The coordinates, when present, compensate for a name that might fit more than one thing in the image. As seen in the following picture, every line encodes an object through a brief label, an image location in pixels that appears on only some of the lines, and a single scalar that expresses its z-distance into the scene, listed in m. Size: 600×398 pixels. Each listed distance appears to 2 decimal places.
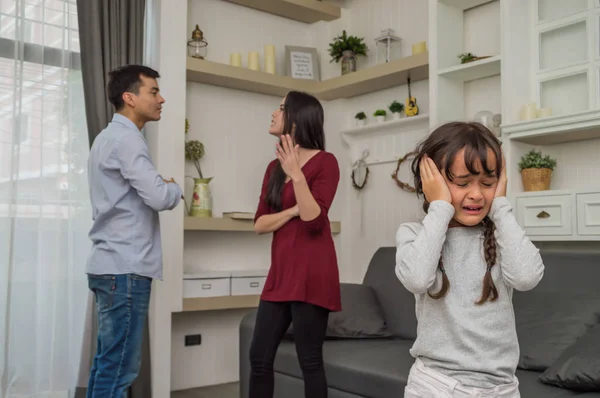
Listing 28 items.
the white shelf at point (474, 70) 3.04
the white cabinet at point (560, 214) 2.58
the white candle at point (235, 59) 3.86
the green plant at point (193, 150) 3.71
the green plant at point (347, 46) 3.96
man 2.24
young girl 1.19
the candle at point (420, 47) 3.57
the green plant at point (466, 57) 3.25
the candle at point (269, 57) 3.97
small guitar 3.70
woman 2.09
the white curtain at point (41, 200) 3.00
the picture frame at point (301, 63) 4.10
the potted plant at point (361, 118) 4.04
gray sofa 2.16
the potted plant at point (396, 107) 3.79
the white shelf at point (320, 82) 3.58
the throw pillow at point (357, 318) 2.95
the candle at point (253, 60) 3.92
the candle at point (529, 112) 2.82
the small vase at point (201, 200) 3.64
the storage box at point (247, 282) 3.62
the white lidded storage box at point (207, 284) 3.47
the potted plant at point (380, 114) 3.86
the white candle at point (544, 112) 2.80
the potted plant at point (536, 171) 2.81
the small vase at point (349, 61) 3.98
